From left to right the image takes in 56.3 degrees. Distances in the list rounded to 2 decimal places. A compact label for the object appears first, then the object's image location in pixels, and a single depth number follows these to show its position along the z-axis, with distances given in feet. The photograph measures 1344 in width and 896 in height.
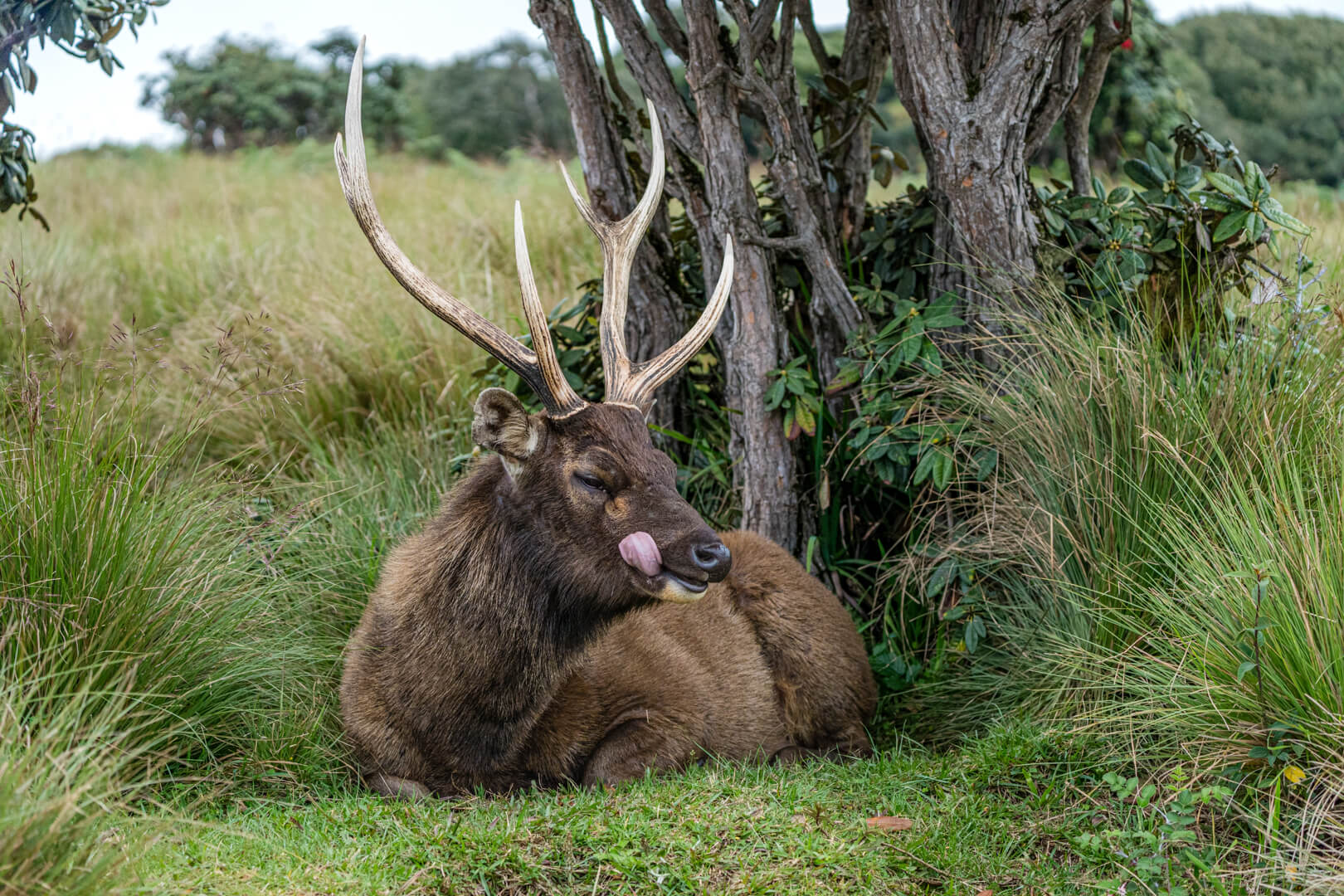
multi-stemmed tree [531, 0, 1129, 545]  17.54
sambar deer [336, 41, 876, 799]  13.70
